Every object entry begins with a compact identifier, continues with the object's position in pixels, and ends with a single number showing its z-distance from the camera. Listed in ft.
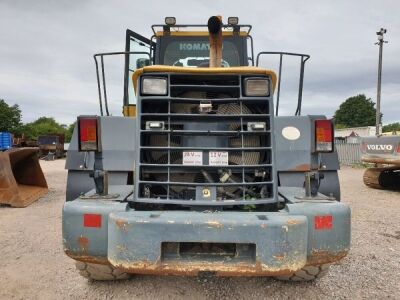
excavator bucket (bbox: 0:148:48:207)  23.81
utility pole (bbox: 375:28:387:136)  85.03
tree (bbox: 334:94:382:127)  278.30
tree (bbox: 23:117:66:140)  231.83
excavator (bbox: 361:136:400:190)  30.07
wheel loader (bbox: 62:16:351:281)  8.23
